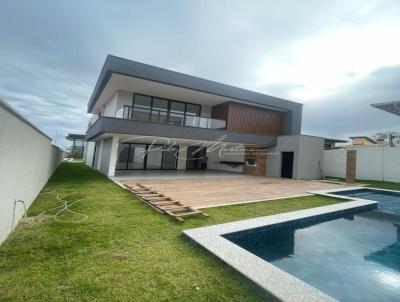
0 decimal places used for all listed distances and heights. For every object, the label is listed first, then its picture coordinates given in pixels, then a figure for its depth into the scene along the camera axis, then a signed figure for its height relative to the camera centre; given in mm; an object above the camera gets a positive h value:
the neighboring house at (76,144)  34344 +1073
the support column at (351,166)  13148 +490
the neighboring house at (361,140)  31073 +5266
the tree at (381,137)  31244 +5913
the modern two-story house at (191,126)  11094 +2166
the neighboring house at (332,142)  26095 +3774
